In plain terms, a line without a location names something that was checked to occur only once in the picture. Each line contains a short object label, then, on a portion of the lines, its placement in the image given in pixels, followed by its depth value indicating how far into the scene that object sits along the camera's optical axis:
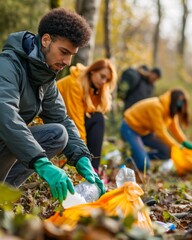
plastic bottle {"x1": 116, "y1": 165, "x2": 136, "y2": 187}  3.13
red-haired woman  4.95
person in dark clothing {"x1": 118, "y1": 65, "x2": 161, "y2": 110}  9.20
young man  2.79
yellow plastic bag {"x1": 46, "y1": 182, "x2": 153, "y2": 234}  2.62
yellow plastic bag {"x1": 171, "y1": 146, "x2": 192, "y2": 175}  7.13
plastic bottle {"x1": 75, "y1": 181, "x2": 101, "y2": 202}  3.16
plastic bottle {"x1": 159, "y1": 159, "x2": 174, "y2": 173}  7.36
